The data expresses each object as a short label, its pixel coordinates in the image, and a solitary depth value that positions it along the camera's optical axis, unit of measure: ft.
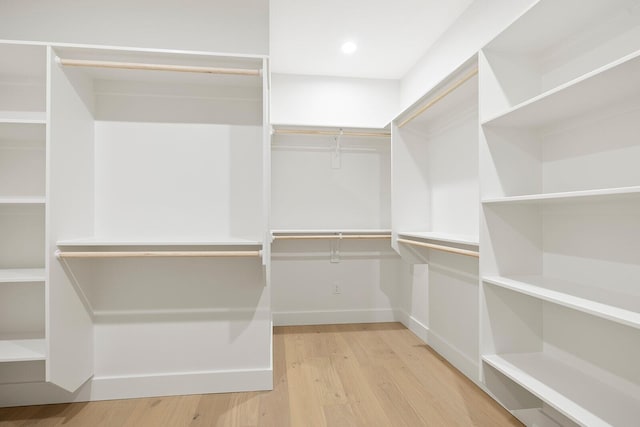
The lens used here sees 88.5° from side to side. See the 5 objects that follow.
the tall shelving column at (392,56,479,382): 7.38
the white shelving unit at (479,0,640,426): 3.97
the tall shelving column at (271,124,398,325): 10.90
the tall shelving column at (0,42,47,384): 6.31
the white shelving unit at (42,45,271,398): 6.47
